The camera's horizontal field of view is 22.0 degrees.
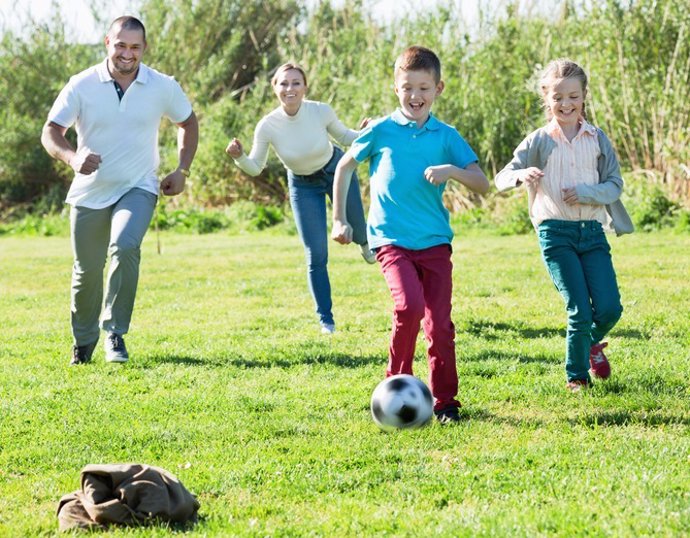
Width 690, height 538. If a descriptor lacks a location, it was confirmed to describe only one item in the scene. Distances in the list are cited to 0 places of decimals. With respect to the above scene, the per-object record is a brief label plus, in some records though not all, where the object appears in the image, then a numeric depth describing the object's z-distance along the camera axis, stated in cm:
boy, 873
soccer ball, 823
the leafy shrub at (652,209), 2428
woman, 1311
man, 1131
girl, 946
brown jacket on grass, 635
